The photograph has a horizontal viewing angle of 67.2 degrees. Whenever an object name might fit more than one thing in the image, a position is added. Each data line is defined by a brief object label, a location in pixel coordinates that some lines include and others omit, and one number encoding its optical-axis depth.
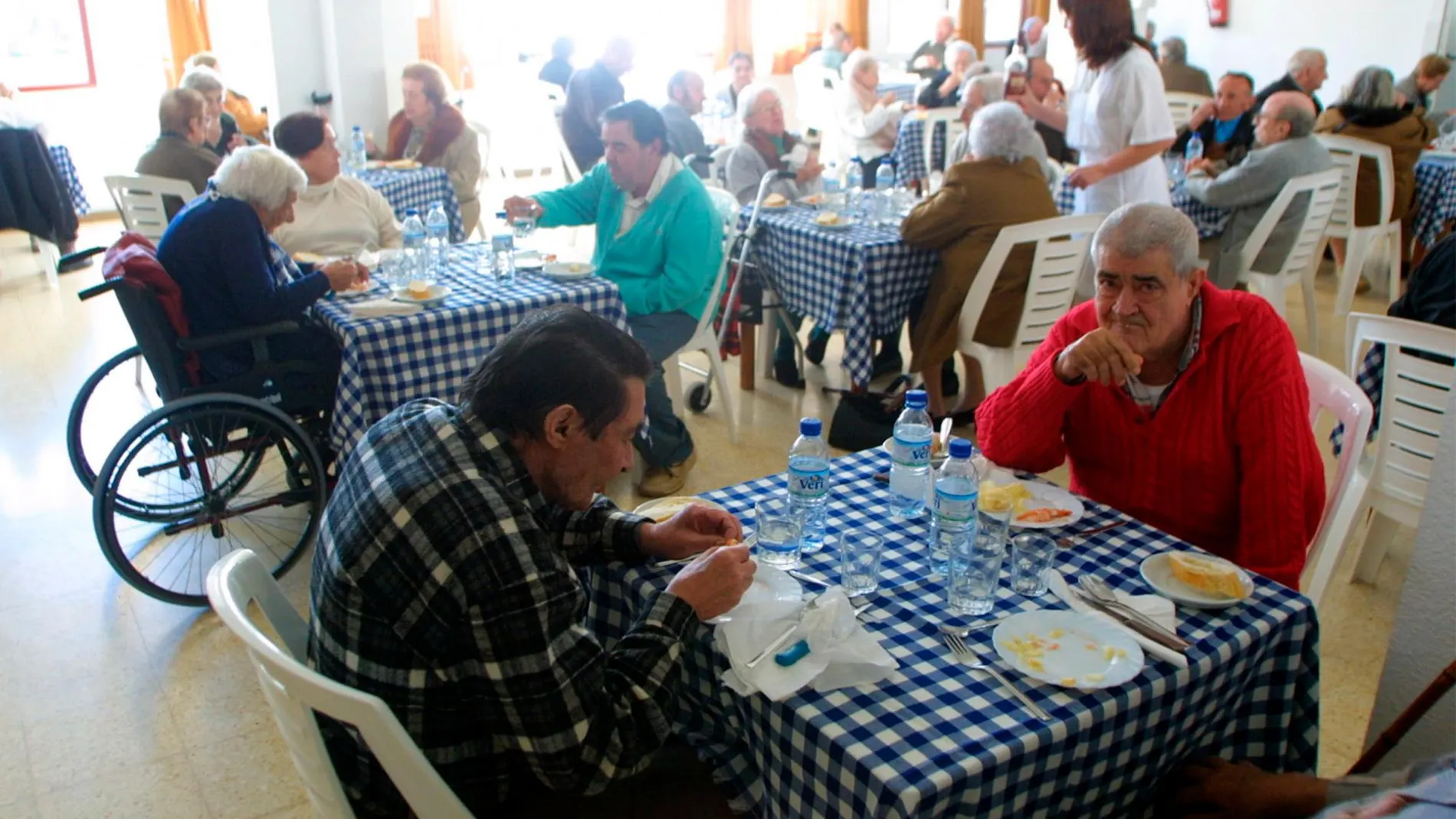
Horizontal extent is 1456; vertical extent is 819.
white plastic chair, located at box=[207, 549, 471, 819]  1.12
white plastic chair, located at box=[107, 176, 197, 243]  4.20
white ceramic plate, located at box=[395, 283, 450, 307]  3.01
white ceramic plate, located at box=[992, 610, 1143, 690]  1.28
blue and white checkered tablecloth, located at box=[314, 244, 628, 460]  2.84
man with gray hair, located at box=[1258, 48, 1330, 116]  6.34
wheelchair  2.65
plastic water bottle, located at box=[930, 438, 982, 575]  1.54
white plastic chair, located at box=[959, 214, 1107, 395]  3.53
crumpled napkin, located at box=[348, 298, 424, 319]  2.92
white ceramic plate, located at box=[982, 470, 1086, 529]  1.67
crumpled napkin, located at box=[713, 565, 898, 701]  1.27
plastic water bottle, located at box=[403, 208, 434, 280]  3.28
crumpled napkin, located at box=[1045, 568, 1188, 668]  1.34
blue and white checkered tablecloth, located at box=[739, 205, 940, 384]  3.74
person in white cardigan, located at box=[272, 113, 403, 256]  3.72
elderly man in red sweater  1.77
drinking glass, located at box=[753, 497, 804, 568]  1.59
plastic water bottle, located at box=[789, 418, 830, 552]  1.65
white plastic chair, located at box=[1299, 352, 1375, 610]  1.88
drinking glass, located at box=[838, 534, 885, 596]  1.50
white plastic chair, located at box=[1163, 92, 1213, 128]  7.03
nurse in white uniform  3.72
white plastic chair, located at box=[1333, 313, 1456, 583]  2.36
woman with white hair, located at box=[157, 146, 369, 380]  2.80
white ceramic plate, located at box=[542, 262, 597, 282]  3.25
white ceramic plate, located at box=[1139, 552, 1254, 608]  1.44
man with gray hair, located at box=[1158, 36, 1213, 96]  7.46
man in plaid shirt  1.23
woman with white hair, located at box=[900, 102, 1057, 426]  3.61
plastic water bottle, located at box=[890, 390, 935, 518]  1.76
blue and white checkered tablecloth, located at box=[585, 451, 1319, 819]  1.16
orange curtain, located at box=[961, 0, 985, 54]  10.33
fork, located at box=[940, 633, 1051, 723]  1.24
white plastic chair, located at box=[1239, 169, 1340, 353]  4.40
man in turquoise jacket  3.33
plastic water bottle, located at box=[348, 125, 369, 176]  5.21
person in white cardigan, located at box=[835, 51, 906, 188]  6.77
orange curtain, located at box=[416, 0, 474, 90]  8.02
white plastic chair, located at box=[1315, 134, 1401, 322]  5.14
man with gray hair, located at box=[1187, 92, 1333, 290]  4.45
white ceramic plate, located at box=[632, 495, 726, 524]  1.71
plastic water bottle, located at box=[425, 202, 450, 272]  3.47
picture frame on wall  7.16
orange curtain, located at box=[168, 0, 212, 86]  7.33
